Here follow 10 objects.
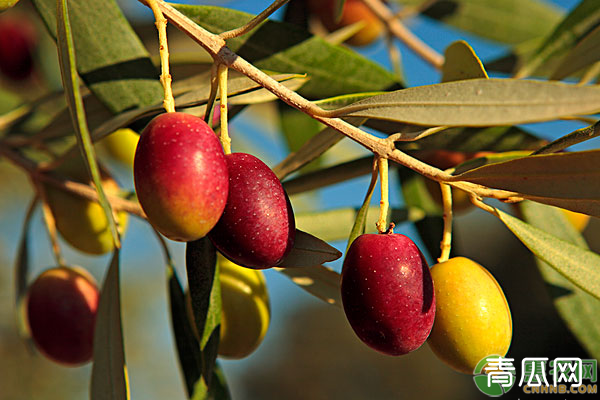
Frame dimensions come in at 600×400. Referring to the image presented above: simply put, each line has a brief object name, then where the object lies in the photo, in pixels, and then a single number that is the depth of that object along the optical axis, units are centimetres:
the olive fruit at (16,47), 120
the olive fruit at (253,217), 19
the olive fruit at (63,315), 28
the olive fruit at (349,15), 41
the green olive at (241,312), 25
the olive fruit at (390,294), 20
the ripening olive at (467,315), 21
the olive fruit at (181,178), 18
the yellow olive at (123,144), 33
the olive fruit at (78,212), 28
